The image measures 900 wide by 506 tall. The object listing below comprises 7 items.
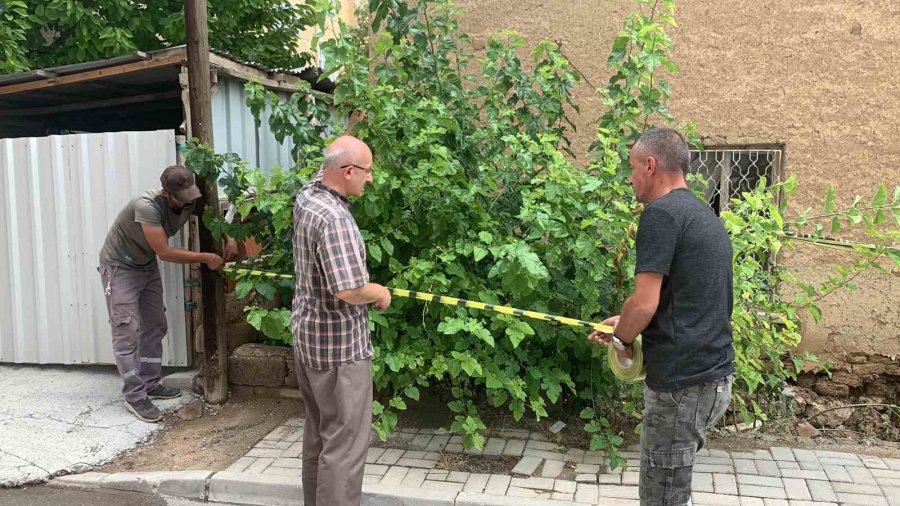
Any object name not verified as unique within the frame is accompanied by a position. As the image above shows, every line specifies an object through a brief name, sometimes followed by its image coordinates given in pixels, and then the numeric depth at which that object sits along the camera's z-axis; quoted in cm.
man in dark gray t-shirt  250
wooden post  480
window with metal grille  568
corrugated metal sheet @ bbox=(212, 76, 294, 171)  557
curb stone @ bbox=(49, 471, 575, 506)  373
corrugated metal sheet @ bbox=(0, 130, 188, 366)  524
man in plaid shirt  300
